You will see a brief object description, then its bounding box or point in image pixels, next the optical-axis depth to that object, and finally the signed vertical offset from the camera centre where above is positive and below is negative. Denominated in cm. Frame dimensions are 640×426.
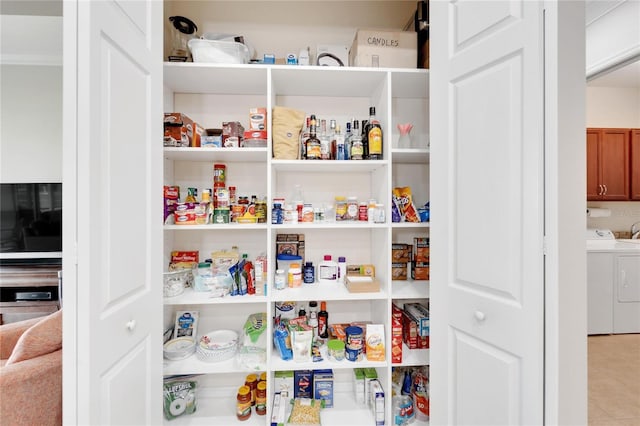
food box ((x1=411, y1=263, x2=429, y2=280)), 171 -35
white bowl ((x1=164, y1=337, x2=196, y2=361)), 152 -75
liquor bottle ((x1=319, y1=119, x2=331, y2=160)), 157 +37
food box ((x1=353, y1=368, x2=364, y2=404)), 172 -106
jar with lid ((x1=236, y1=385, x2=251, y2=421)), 158 -107
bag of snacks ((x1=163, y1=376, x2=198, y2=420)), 157 -104
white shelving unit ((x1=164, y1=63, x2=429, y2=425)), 151 +19
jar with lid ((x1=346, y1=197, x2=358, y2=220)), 162 +2
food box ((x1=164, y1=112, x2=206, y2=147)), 149 +43
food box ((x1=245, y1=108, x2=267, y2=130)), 154 +50
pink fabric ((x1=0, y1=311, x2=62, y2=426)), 108 -65
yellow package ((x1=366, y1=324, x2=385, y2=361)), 153 -70
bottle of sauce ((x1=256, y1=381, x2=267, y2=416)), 160 -106
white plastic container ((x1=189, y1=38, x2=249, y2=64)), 150 +86
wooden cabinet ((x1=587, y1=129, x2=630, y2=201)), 320 +55
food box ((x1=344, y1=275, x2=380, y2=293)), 154 -40
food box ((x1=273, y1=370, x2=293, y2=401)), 169 -104
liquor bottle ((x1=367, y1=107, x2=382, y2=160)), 155 +39
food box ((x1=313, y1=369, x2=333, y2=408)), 170 -106
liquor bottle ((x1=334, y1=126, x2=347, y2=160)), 160 +36
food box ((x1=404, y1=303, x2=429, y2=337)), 160 -60
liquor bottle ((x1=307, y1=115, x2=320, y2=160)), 154 +35
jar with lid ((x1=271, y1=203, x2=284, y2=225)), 150 -1
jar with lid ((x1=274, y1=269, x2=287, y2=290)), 157 -37
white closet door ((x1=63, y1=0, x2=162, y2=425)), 81 +0
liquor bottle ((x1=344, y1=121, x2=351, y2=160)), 161 +38
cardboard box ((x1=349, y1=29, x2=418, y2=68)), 158 +92
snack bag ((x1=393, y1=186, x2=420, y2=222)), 159 +4
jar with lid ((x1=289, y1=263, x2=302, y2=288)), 162 -36
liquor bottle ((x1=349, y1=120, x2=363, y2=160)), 156 +36
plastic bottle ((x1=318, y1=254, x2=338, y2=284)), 172 -37
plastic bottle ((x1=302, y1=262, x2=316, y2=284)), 170 -37
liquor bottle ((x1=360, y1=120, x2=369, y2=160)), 160 +40
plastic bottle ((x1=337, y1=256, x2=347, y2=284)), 174 -35
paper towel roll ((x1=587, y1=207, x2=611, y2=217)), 324 +1
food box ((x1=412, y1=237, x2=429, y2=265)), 172 -23
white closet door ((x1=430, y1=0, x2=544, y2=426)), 94 +0
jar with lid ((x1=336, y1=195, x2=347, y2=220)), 163 +1
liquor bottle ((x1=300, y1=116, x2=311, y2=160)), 157 +40
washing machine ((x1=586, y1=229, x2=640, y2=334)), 290 -79
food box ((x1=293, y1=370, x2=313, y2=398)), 173 -105
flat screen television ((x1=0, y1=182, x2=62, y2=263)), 205 -7
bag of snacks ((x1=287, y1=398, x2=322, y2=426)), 154 -111
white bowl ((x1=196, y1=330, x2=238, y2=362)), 153 -74
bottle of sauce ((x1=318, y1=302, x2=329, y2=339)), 170 -67
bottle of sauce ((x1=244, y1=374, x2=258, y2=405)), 166 -101
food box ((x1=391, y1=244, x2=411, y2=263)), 175 -25
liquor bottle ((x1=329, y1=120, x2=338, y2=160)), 162 +40
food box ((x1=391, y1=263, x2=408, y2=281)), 176 -36
